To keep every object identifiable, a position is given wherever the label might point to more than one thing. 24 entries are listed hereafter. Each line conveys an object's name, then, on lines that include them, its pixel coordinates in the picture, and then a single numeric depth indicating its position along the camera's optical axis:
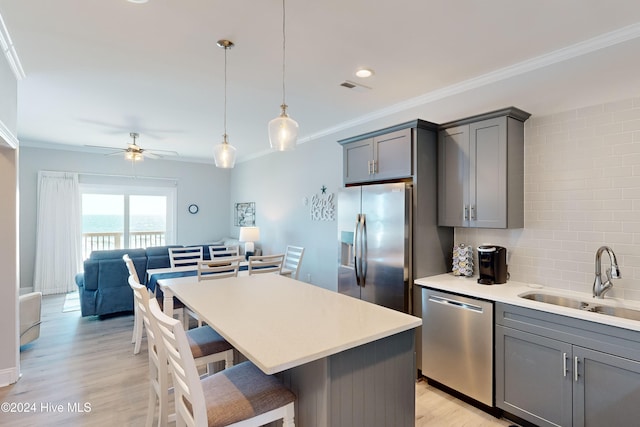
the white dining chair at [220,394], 1.25
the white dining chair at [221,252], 5.01
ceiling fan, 4.86
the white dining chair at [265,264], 3.80
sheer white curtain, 5.89
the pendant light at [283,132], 2.20
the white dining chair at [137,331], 3.35
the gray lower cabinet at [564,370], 1.84
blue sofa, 4.27
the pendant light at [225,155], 2.87
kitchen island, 1.35
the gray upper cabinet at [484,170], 2.59
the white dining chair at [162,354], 1.76
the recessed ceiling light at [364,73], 2.82
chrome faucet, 2.20
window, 6.57
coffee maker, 2.73
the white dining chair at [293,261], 4.37
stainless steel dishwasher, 2.42
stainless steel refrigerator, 2.87
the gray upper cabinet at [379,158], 2.96
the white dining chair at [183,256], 4.40
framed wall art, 6.96
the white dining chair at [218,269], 3.44
